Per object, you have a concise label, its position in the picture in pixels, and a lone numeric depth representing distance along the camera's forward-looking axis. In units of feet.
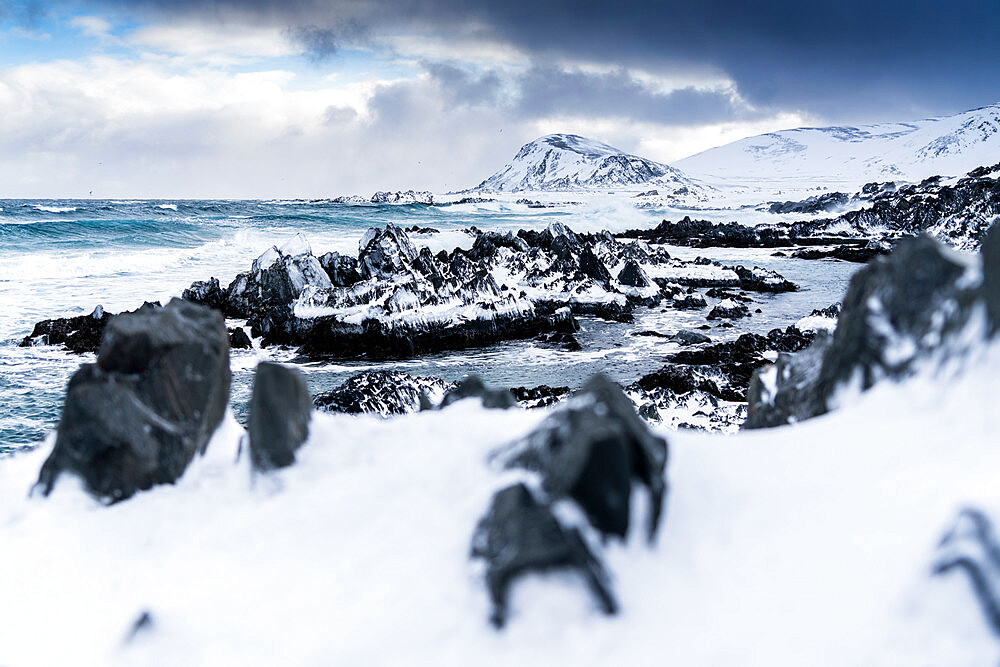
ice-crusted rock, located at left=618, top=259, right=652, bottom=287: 85.71
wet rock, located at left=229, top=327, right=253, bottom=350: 59.57
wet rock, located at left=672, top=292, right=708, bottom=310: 80.79
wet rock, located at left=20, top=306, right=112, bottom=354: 55.21
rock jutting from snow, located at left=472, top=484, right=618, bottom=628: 10.56
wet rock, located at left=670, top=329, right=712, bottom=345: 61.00
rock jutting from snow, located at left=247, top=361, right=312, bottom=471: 16.02
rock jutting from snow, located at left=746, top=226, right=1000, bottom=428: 13.79
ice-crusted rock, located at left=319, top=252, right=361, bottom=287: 78.28
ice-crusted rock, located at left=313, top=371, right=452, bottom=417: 32.86
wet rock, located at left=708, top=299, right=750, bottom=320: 73.92
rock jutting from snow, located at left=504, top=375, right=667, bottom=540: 11.26
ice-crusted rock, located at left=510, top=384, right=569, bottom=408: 39.44
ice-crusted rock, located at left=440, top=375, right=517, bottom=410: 19.02
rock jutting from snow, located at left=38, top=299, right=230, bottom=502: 15.21
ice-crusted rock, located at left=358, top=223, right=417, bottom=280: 78.54
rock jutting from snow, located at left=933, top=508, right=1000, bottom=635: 9.38
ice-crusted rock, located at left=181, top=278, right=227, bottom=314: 73.41
